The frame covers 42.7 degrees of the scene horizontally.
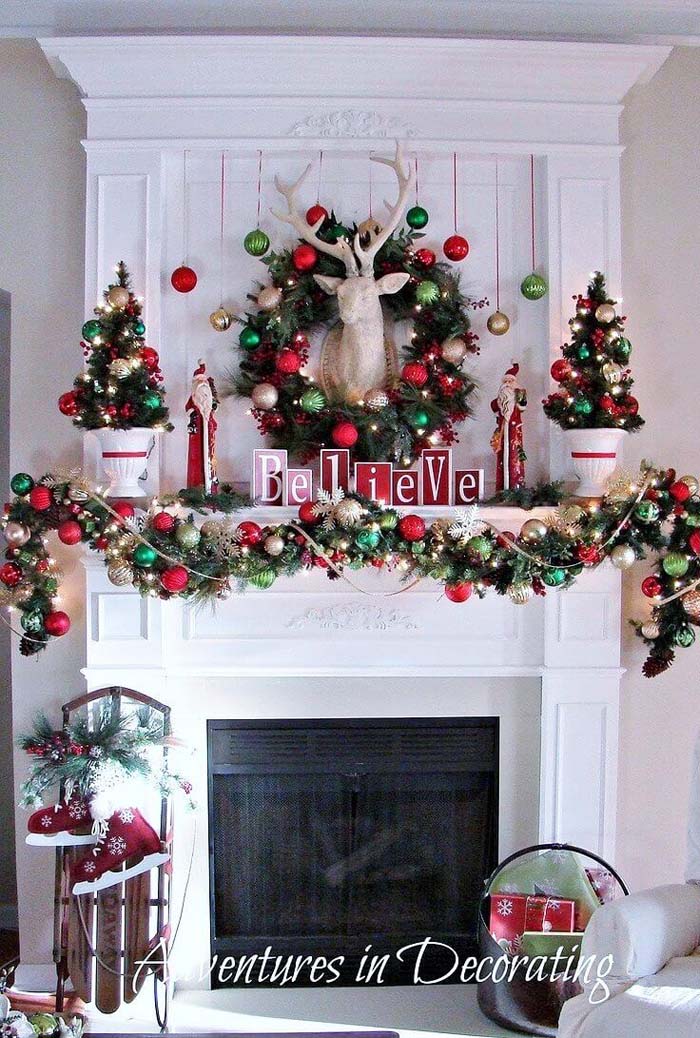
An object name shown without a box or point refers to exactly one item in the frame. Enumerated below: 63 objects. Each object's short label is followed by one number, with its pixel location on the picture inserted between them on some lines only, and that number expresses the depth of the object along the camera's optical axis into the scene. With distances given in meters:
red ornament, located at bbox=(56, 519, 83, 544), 2.52
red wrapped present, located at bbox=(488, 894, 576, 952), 2.65
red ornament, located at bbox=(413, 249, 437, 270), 2.77
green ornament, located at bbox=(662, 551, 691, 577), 2.58
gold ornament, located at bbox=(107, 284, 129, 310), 2.64
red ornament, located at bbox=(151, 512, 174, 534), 2.50
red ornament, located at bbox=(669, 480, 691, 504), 2.56
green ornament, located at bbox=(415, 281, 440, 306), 2.71
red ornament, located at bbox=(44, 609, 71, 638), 2.62
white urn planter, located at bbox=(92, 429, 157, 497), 2.58
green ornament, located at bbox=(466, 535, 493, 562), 2.49
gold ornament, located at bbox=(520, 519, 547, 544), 2.53
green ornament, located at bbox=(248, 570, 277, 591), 2.51
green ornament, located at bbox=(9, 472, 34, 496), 2.59
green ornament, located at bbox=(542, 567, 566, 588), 2.53
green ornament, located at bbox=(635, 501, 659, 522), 2.53
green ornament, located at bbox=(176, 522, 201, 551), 2.49
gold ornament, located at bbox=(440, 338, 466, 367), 2.73
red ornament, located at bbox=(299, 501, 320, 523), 2.48
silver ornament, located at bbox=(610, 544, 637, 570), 2.55
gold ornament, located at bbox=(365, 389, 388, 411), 2.66
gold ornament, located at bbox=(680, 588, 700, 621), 2.64
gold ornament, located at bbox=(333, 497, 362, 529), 2.46
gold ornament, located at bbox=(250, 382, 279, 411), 2.71
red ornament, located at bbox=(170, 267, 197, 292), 2.75
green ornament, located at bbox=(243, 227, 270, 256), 2.74
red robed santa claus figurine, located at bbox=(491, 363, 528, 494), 2.70
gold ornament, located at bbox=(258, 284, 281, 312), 2.75
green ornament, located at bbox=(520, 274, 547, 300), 2.75
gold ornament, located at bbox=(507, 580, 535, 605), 2.54
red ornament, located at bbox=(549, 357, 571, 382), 2.66
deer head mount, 2.65
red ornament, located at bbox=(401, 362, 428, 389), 2.69
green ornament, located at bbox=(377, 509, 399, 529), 2.48
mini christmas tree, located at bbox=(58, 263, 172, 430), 2.56
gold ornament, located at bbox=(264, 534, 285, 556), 2.48
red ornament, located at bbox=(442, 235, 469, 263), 2.76
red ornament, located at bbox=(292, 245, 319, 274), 2.71
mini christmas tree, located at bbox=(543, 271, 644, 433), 2.62
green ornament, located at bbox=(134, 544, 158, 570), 2.51
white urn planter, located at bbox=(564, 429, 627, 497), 2.62
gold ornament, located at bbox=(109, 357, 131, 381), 2.54
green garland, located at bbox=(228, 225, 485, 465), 2.71
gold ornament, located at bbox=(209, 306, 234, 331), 2.76
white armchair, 1.85
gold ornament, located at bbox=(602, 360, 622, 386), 2.62
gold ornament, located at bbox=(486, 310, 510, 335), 2.76
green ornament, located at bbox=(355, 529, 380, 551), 2.45
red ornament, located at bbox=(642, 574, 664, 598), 2.64
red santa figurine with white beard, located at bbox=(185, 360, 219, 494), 2.68
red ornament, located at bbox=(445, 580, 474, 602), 2.53
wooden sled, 2.64
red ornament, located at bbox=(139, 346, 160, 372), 2.59
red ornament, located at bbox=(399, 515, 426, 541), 2.48
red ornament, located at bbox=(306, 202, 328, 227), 2.75
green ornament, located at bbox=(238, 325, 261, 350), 2.75
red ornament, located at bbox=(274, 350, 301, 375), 2.68
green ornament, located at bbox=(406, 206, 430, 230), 2.76
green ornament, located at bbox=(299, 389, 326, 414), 2.67
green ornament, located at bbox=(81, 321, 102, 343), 2.58
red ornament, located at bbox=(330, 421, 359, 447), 2.63
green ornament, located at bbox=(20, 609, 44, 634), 2.60
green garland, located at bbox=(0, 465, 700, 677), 2.50
